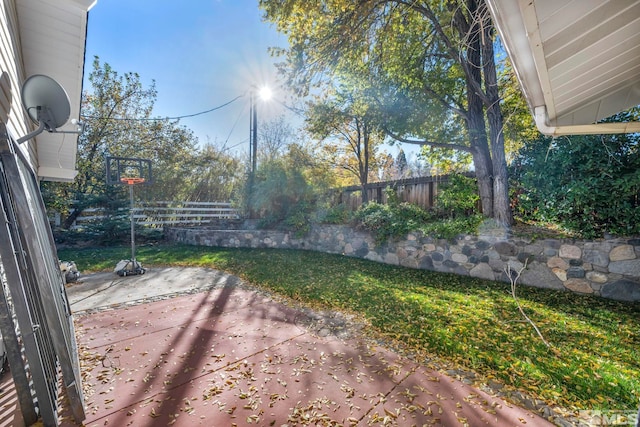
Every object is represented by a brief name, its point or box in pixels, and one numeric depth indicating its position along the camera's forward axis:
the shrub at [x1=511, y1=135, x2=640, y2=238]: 3.46
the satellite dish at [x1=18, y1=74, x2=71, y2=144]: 1.95
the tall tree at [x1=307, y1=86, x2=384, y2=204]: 7.71
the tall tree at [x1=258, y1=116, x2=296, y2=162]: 12.32
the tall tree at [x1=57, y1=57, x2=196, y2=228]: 9.36
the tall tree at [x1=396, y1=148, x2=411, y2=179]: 19.72
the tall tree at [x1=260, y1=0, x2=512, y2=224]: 4.52
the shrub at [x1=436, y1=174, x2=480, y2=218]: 5.30
